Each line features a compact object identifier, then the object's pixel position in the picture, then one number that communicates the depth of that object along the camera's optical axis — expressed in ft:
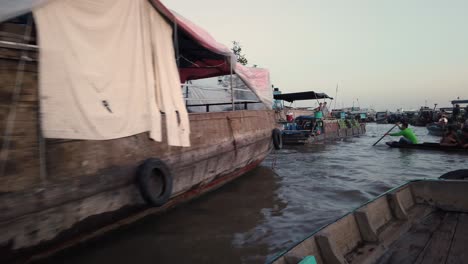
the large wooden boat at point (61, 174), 9.34
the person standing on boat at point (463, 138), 42.05
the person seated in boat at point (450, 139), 43.68
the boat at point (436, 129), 77.46
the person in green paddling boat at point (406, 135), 48.67
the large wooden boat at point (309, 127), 58.15
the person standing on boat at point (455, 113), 78.64
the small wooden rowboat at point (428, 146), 42.52
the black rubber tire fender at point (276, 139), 32.86
